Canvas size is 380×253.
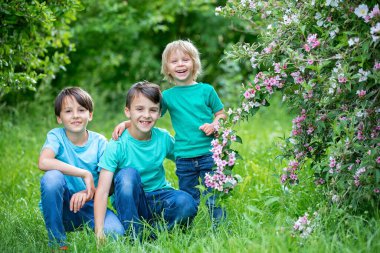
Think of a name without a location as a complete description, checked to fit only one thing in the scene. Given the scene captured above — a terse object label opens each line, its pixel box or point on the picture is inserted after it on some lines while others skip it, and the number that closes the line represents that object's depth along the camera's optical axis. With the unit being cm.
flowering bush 460
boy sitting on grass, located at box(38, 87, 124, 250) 559
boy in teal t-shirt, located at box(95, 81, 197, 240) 569
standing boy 614
